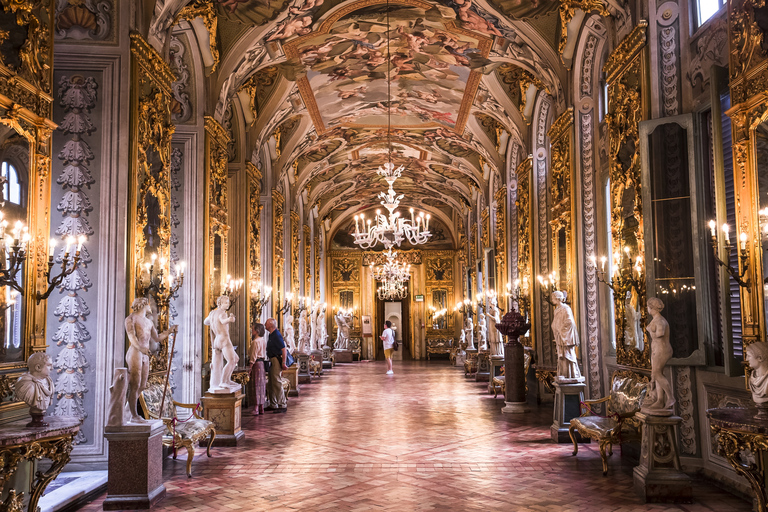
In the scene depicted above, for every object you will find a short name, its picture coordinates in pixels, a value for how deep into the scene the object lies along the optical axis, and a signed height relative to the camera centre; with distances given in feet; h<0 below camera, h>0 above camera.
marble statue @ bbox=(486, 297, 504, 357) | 54.29 -2.33
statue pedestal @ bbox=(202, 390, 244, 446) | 30.48 -4.31
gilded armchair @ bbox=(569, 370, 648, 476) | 23.88 -4.04
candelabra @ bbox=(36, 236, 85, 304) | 17.48 +1.34
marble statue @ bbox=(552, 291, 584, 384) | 31.50 -1.47
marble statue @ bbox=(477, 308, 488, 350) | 65.00 -2.04
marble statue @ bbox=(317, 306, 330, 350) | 83.97 -1.52
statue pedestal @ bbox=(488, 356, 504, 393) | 51.90 -4.02
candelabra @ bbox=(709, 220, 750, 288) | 18.06 +1.51
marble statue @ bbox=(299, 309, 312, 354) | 66.95 -1.65
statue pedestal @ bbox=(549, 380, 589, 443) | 30.55 -4.20
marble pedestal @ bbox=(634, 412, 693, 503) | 20.04 -4.83
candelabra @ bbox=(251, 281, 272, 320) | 47.32 +1.45
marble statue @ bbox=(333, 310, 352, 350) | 95.91 -2.36
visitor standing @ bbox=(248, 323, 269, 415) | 40.32 -2.72
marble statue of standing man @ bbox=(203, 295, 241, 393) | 30.68 -1.41
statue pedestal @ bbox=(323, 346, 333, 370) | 85.45 -5.35
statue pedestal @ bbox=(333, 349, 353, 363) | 97.19 -5.54
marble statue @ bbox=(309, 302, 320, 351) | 78.48 -1.42
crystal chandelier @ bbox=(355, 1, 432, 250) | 47.93 +7.16
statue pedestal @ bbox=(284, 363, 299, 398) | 52.54 -4.62
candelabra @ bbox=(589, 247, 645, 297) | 25.57 +1.48
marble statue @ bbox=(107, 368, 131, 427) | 20.21 -2.37
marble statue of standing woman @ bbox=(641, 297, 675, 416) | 20.95 -1.62
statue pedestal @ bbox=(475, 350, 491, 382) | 63.41 -5.04
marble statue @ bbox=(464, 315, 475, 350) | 77.15 -2.19
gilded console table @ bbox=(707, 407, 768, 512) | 14.84 -2.95
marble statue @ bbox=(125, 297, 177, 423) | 20.71 -0.90
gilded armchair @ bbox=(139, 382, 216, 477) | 24.34 -4.09
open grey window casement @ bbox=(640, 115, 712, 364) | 23.41 +2.85
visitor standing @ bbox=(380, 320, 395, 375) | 75.77 -2.78
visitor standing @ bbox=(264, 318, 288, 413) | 42.55 -3.29
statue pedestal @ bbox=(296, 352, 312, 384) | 65.26 -4.70
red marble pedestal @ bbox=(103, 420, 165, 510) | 19.90 -4.40
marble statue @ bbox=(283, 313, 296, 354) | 57.11 -1.12
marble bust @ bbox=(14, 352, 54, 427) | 16.49 -1.58
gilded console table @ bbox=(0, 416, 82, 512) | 14.60 -2.84
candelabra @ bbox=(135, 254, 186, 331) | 26.21 +1.47
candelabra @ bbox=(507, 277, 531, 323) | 48.33 +1.24
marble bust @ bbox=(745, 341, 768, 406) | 16.51 -1.56
